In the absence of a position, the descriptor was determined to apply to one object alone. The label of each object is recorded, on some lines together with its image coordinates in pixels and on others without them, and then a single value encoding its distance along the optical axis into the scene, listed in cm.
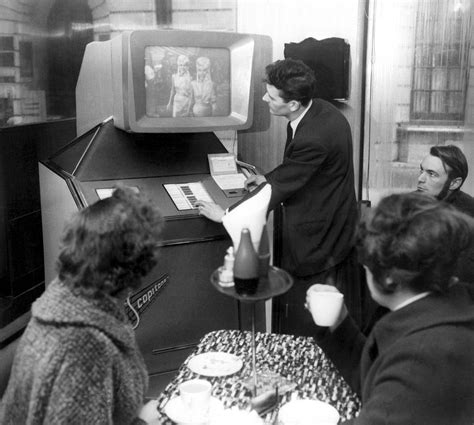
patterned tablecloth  148
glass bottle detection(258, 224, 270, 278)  144
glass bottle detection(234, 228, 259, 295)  135
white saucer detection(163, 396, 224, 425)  135
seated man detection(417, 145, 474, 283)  239
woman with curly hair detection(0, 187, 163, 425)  121
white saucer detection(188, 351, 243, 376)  161
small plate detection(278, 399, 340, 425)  136
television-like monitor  246
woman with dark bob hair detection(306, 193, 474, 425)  116
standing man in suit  256
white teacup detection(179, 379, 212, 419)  135
